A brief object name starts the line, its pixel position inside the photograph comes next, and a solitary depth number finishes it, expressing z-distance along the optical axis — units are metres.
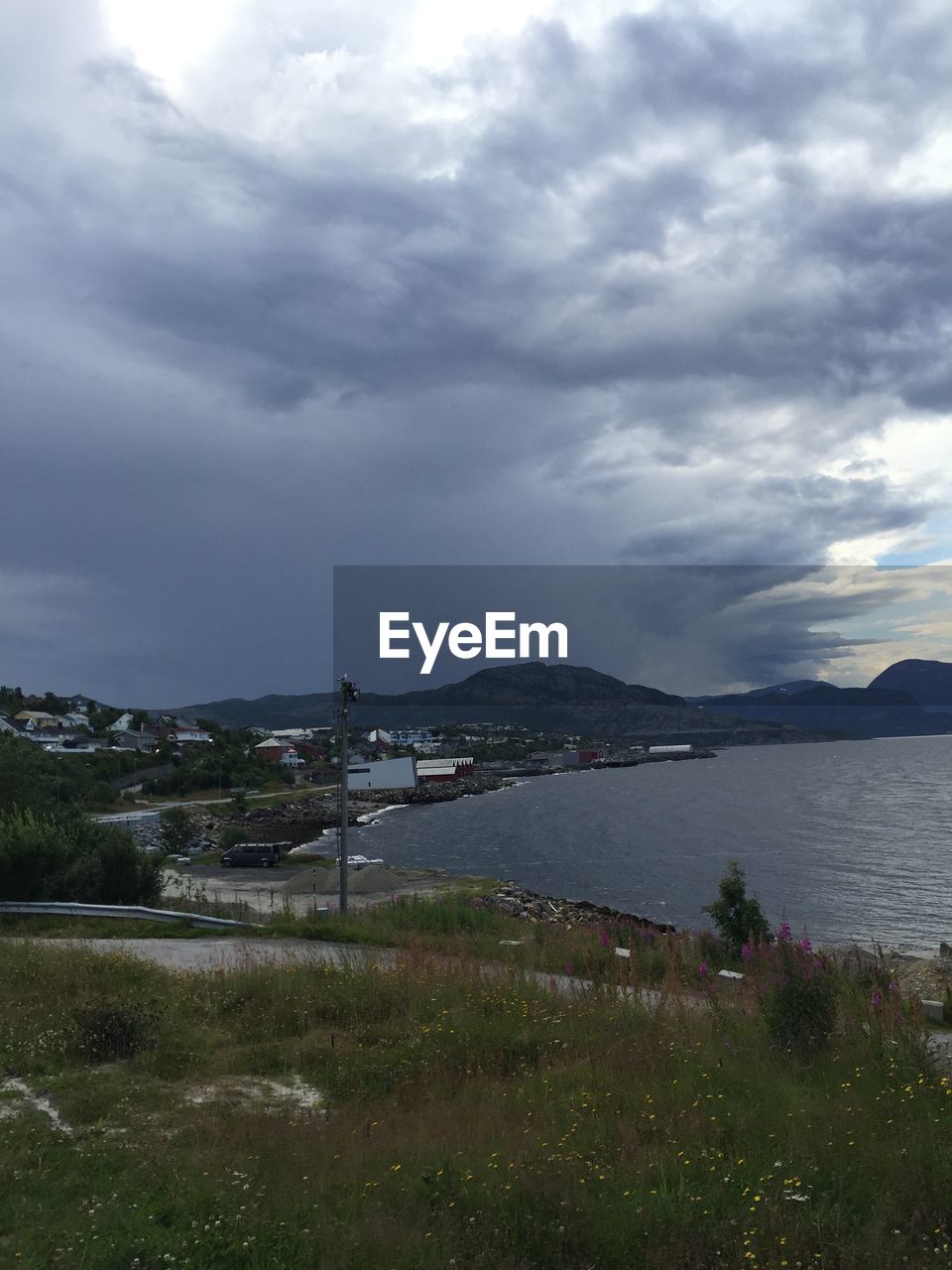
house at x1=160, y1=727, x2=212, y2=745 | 141.24
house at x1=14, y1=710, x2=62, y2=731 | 137.88
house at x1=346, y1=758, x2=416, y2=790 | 127.19
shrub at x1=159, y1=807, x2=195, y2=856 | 67.89
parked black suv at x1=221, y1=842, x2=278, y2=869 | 59.34
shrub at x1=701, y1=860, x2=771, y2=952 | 18.70
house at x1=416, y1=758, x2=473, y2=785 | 154.75
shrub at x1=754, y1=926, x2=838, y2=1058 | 8.23
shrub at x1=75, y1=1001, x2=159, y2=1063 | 9.07
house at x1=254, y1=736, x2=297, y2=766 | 150.44
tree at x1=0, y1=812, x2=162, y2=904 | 21.73
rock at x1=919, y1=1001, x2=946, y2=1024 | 11.26
